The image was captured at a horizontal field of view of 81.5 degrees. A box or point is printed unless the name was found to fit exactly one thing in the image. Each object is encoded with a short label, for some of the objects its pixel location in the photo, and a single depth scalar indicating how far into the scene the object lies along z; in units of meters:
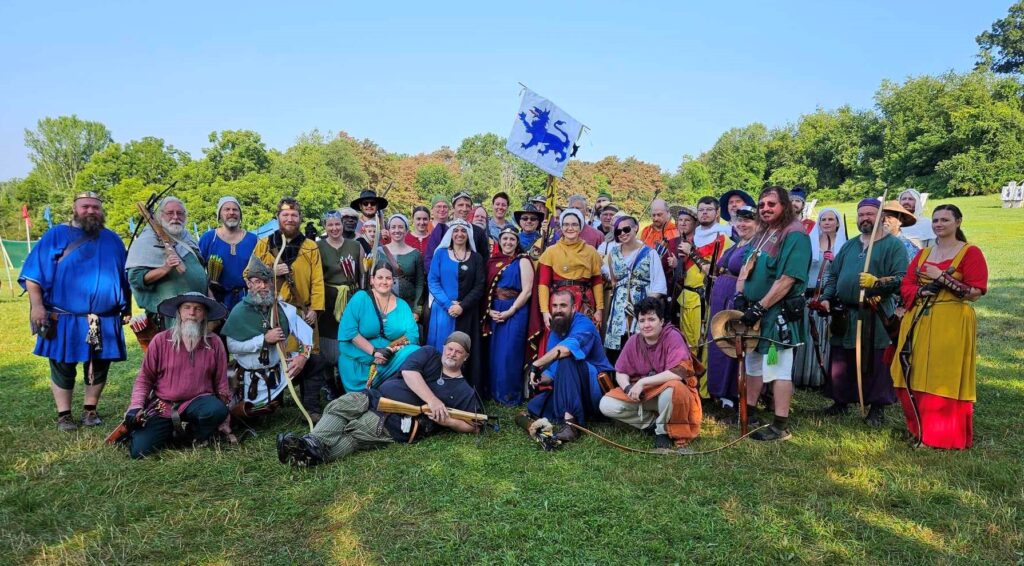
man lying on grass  3.91
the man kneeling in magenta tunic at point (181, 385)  3.97
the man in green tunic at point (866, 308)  4.45
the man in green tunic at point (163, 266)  4.54
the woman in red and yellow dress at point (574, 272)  5.04
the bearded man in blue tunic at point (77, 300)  4.44
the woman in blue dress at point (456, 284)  5.21
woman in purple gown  4.64
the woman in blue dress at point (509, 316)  5.32
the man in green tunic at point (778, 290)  4.04
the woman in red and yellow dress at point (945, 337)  3.87
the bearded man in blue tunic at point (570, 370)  4.45
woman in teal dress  4.68
